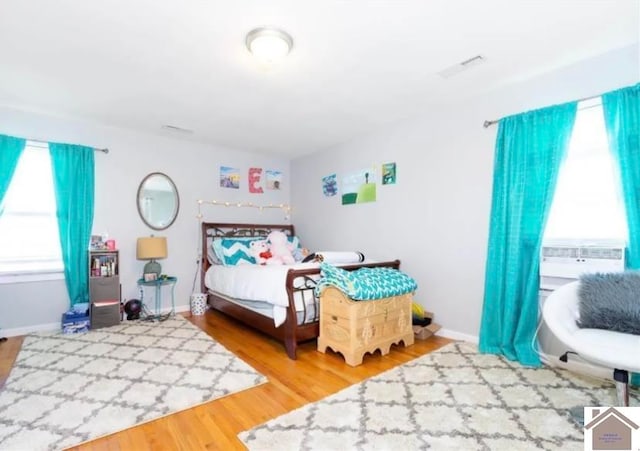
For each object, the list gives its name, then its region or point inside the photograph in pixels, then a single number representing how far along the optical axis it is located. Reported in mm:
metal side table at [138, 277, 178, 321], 3906
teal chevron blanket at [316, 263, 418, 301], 2557
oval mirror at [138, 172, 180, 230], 4125
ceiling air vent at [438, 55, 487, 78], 2434
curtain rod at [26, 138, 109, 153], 3449
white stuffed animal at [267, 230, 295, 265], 4016
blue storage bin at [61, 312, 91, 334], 3348
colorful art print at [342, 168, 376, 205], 4016
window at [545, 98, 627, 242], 2379
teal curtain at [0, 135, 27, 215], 3246
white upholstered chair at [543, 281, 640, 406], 1517
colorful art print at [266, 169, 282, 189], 5250
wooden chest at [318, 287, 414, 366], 2564
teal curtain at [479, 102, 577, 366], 2510
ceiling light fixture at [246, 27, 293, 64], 2055
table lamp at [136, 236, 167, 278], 3834
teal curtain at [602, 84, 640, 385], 2117
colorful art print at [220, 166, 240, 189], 4781
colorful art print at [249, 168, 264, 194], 5051
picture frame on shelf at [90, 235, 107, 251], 3708
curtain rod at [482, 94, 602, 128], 2892
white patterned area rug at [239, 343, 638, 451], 1605
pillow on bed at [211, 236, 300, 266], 4188
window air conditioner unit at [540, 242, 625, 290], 2225
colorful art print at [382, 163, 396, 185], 3756
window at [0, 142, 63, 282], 3383
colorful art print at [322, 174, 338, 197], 4574
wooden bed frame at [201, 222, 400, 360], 2740
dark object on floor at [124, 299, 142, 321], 3837
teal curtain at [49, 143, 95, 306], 3533
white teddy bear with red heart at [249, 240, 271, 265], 4031
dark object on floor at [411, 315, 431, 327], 3268
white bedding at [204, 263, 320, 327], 2824
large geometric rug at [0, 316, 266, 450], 1748
